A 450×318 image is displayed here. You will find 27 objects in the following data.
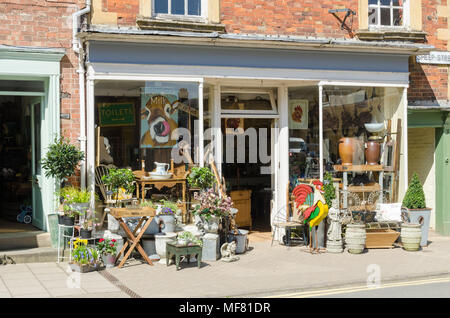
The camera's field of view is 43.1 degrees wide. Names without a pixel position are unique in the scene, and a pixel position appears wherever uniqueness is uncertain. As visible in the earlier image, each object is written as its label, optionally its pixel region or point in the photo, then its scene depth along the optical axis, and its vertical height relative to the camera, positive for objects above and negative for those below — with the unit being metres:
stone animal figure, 9.95 -1.65
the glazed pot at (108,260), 9.23 -1.65
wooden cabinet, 13.11 -1.11
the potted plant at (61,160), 9.74 -0.02
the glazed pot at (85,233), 9.50 -1.25
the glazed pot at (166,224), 10.12 -1.17
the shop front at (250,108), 10.69 +1.02
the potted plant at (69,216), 9.59 -0.97
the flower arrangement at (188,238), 9.72 -1.38
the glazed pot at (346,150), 12.00 +0.14
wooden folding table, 9.33 -1.05
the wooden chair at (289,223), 11.23 -1.31
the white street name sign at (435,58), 12.96 +2.25
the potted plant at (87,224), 9.51 -1.13
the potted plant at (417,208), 11.62 -1.06
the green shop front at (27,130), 10.12 +0.60
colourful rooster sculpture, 10.66 -0.92
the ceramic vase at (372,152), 12.12 +0.10
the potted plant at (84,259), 8.91 -1.59
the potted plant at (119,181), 10.31 -0.41
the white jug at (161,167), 11.01 -0.18
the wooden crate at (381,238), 11.17 -1.60
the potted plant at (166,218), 10.12 -1.07
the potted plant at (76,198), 9.77 -0.68
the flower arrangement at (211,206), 10.13 -0.86
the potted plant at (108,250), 9.24 -1.50
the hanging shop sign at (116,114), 10.75 +0.85
